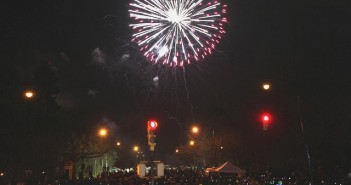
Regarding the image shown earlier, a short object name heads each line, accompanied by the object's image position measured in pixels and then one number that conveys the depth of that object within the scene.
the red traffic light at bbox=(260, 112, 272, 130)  23.33
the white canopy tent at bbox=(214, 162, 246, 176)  29.63
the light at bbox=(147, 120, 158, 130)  16.20
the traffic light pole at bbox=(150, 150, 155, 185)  16.25
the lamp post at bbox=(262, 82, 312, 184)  21.83
